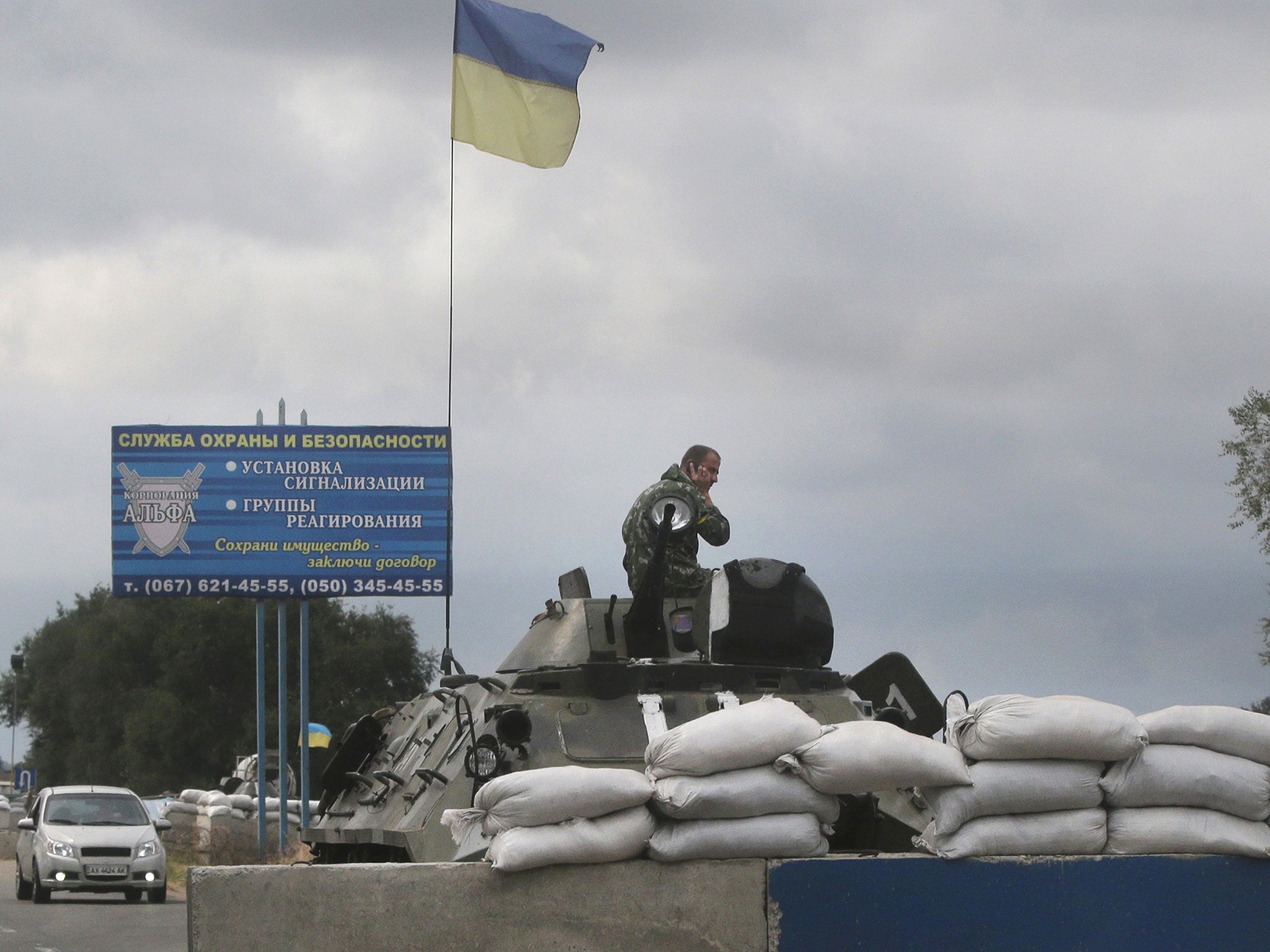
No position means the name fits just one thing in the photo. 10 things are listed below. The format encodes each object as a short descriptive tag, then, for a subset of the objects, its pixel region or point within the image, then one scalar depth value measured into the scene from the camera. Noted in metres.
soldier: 18.62
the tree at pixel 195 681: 101.70
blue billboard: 46.79
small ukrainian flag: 48.05
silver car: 43.64
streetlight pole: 79.17
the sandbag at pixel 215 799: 63.03
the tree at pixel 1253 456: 56.37
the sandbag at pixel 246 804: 61.51
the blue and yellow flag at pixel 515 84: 31.98
